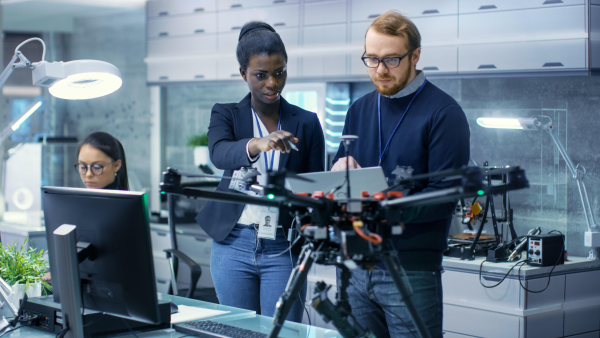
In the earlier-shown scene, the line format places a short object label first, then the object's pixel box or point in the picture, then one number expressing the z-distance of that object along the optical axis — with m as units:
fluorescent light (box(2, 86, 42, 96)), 6.15
